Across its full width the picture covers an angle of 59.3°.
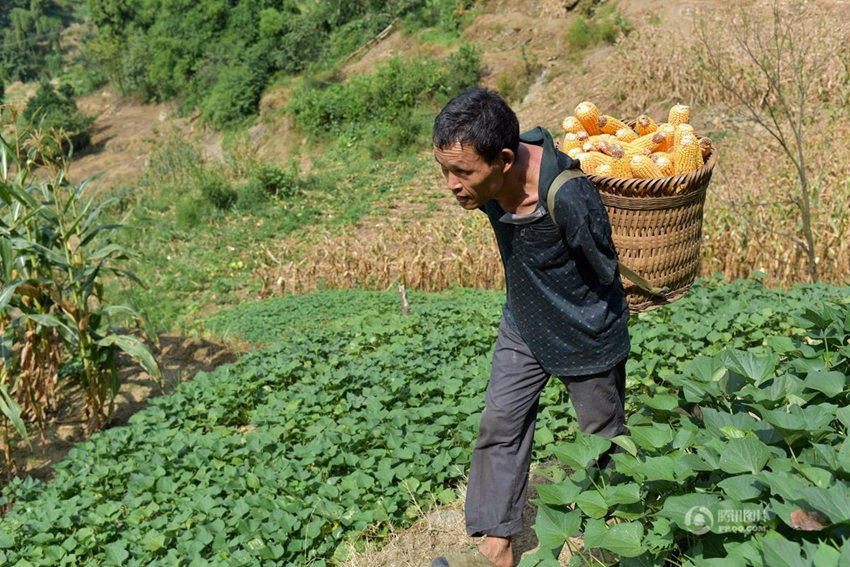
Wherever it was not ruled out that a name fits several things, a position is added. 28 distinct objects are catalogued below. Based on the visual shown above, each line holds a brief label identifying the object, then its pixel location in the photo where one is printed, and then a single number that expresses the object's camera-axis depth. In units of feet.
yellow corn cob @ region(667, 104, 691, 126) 10.69
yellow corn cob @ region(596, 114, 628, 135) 10.75
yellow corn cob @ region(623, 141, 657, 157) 9.95
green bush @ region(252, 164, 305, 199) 47.55
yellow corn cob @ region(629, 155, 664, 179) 9.55
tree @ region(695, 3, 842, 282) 33.76
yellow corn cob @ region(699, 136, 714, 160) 10.24
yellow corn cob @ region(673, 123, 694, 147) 10.03
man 8.03
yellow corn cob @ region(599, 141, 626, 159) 9.72
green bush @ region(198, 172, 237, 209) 47.67
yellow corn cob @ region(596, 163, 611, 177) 9.51
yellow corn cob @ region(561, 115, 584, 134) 10.64
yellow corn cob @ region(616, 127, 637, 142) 10.52
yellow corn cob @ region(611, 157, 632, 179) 9.55
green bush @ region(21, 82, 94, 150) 90.17
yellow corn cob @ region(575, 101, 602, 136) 10.56
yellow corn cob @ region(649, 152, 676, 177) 9.68
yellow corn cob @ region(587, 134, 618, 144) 10.15
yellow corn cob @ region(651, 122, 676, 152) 10.21
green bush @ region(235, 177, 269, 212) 47.50
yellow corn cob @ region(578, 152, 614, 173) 9.64
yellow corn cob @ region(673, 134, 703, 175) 9.80
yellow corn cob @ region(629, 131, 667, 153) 10.20
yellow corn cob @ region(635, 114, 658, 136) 10.69
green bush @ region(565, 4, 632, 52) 53.26
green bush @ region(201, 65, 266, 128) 77.20
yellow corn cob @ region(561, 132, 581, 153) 10.47
